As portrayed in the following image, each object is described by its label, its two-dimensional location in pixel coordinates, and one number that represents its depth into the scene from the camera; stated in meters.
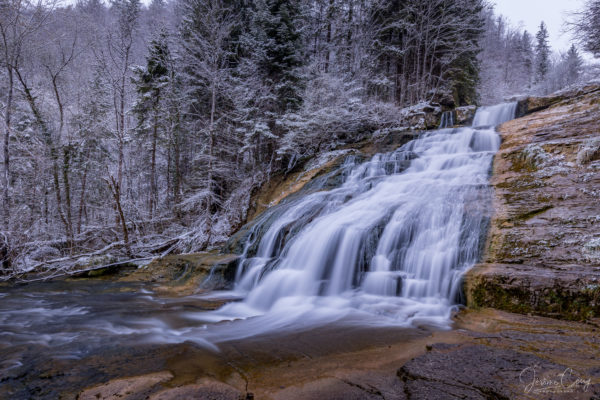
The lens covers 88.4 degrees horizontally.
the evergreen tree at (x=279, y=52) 13.52
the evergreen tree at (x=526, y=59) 40.78
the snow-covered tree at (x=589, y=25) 9.64
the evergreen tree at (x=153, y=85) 14.03
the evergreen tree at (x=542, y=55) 39.44
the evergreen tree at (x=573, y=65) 34.03
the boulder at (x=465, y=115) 12.91
